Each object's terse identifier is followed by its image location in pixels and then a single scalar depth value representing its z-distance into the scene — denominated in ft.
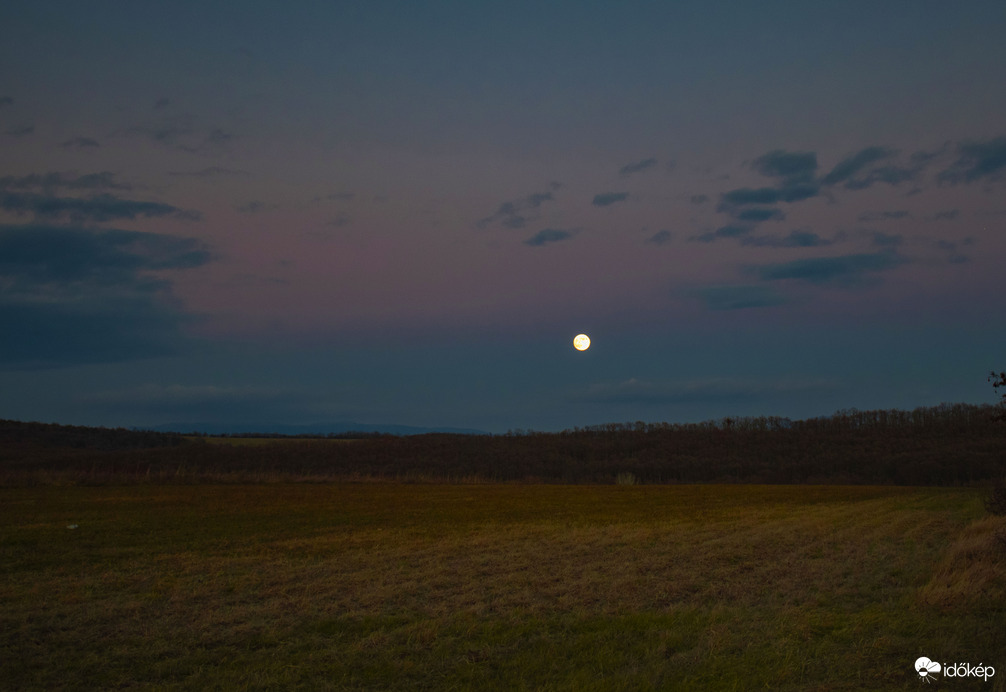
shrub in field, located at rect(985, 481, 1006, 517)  54.95
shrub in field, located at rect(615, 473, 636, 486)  156.63
